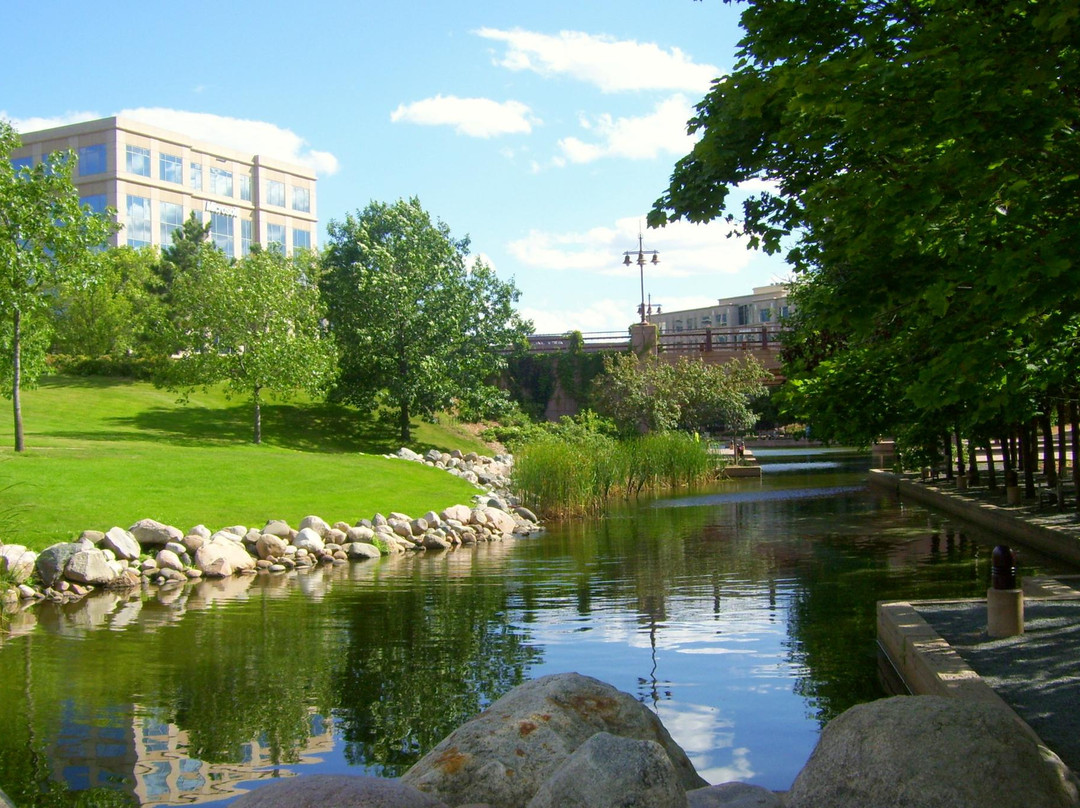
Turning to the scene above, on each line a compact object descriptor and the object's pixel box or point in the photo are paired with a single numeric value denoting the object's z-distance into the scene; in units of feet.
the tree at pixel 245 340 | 131.44
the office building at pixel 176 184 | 282.56
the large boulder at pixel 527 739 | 20.54
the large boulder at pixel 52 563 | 57.57
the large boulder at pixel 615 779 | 16.46
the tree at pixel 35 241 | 86.79
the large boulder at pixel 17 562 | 55.52
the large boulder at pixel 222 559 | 65.46
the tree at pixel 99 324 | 162.40
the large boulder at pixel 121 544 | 63.00
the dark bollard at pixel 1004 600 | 35.37
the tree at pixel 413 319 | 141.79
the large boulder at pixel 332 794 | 15.61
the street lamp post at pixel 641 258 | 212.64
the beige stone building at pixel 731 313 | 353.37
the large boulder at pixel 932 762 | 17.16
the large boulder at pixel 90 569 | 58.49
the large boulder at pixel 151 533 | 66.28
